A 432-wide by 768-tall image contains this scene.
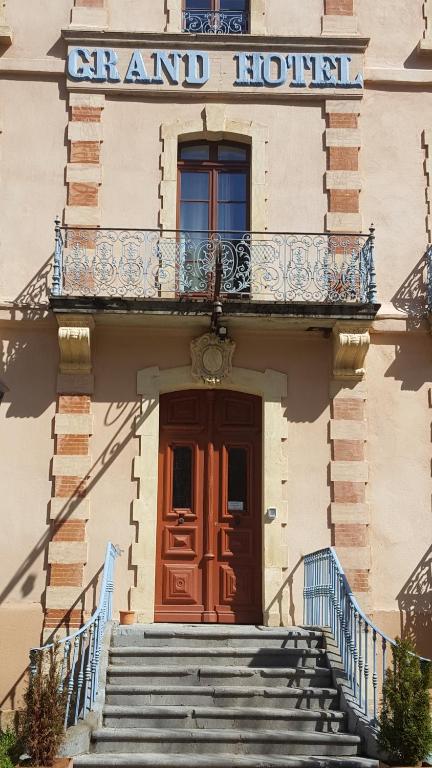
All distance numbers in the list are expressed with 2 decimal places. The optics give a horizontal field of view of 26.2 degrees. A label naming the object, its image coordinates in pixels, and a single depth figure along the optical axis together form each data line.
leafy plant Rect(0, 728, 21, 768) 7.42
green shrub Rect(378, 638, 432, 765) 7.62
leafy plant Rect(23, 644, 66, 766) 7.51
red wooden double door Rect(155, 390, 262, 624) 11.36
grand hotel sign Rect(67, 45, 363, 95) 12.36
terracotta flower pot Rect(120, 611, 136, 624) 10.63
